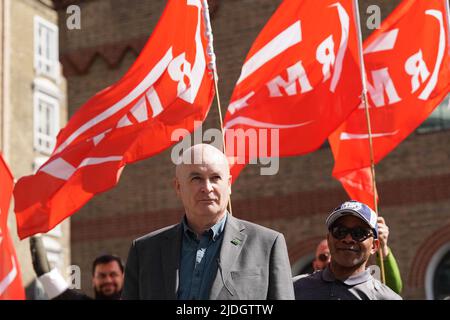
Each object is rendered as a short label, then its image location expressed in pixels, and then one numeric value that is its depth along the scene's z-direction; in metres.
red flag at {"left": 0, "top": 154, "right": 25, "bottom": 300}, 11.72
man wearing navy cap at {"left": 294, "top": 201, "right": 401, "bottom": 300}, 8.16
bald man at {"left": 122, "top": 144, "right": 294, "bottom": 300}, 6.33
